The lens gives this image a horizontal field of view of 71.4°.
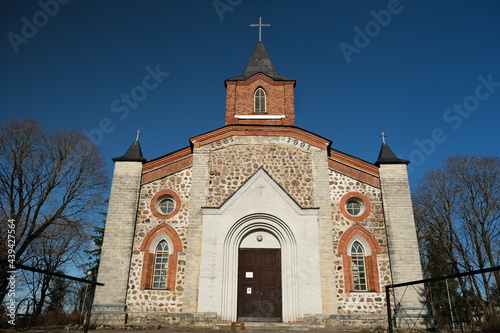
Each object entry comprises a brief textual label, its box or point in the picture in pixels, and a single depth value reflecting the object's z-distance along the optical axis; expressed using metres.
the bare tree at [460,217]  25.75
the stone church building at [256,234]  15.15
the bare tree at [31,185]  19.92
